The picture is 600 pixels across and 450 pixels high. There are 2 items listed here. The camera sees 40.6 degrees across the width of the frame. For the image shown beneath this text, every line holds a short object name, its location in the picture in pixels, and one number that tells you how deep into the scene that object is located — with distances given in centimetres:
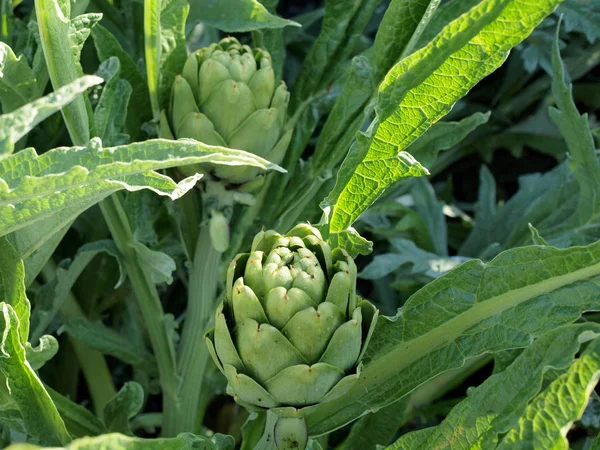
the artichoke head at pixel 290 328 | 59
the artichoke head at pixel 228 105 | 75
